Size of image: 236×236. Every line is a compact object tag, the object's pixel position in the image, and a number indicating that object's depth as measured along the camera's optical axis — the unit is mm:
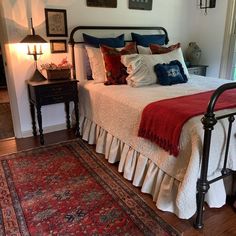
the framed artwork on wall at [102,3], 3131
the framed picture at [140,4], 3451
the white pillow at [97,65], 2955
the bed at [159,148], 1536
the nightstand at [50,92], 2719
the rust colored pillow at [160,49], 3062
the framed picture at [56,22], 2945
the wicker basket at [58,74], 2828
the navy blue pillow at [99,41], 3061
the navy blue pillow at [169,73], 2621
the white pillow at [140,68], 2609
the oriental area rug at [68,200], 1644
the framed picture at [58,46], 3057
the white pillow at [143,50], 3117
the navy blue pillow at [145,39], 3393
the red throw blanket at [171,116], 1653
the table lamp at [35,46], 2699
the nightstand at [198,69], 3896
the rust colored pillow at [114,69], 2773
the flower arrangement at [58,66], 2826
